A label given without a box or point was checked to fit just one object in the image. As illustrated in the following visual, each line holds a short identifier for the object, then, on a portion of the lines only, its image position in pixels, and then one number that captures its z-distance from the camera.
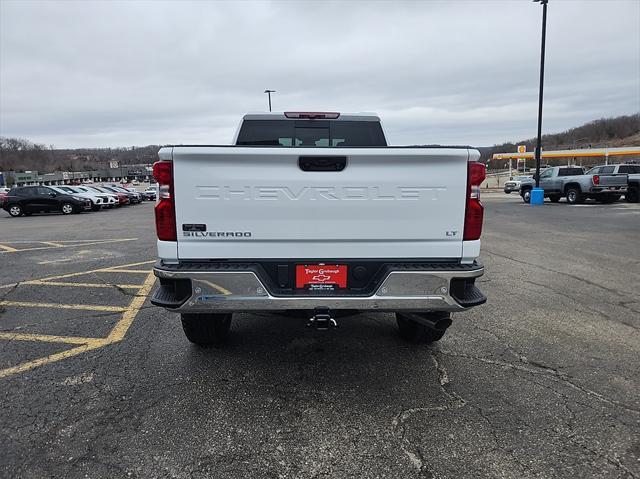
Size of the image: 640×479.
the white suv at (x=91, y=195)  25.09
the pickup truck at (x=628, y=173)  21.62
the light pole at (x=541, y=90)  20.34
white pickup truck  2.96
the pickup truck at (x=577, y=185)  20.72
